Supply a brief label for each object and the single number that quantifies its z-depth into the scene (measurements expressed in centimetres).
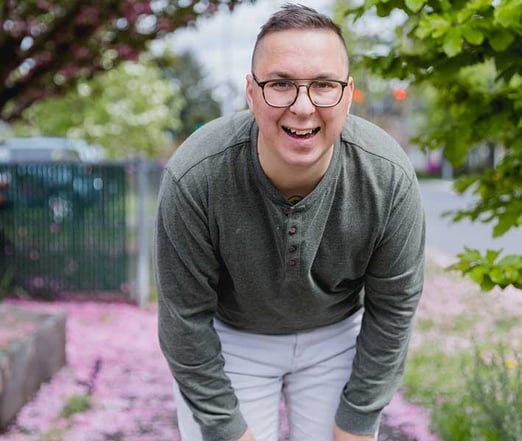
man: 180
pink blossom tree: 629
